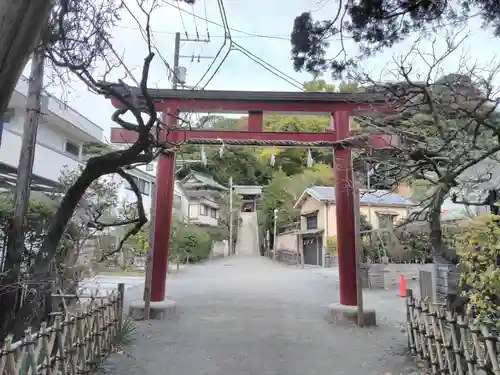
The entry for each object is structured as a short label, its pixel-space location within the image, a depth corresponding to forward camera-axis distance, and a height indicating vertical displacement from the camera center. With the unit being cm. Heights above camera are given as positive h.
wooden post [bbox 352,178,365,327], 752 +7
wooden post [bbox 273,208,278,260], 3438 +221
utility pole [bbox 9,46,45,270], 434 +116
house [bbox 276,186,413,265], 2322 +252
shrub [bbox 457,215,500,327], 366 -5
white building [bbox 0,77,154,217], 913 +431
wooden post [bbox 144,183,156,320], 783 -20
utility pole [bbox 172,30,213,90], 805 +449
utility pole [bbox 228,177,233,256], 3790 +449
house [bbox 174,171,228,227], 3616 +536
